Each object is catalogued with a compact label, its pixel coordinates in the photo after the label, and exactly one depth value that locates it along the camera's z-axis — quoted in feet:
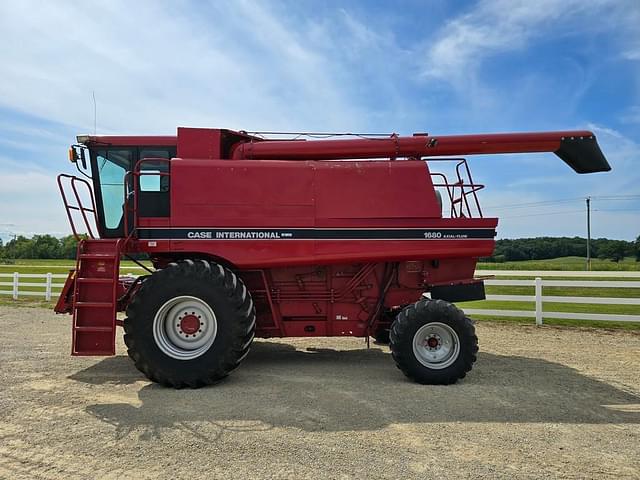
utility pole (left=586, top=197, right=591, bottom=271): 163.75
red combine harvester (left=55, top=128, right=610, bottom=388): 19.26
